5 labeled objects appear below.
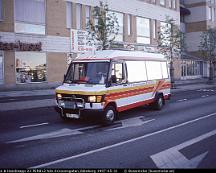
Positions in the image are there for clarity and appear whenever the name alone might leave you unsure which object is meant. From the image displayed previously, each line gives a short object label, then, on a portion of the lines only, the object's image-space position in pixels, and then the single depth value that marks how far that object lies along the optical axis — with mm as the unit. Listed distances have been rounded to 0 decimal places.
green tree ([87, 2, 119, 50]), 25547
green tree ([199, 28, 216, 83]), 44125
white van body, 11219
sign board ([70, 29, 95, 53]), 33625
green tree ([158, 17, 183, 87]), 33719
